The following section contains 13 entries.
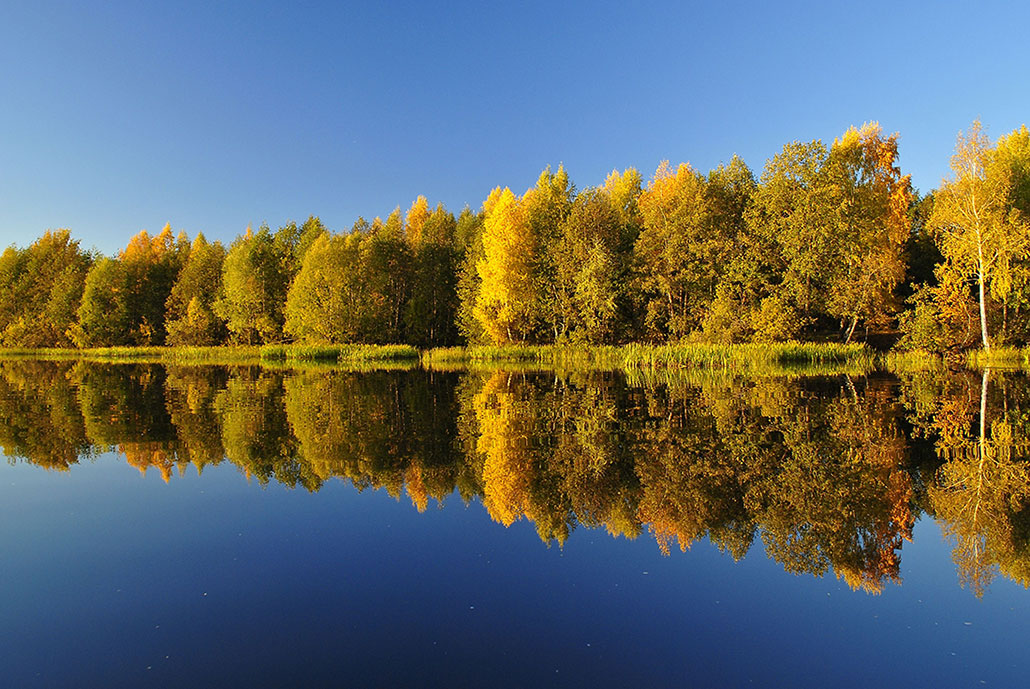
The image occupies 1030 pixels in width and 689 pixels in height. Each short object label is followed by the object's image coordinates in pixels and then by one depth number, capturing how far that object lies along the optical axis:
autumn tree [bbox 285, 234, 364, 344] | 46.41
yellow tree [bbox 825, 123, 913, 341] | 34.03
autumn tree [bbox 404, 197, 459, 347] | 51.50
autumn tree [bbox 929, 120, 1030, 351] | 29.33
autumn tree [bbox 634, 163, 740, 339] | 38.00
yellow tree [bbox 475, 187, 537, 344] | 41.38
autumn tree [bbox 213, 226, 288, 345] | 51.66
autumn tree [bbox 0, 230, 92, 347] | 59.50
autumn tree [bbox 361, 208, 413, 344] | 48.91
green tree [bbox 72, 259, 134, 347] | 57.44
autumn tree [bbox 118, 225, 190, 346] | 60.97
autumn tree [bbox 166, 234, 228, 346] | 54.28
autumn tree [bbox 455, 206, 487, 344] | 44.69
